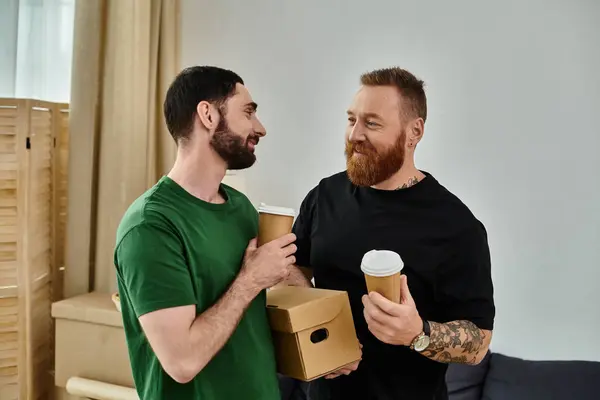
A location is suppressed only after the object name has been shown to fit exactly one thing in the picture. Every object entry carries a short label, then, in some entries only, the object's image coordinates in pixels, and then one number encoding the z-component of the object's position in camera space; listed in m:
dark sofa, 2.23
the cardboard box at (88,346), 2.39
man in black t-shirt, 1.55
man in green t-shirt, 1.22
